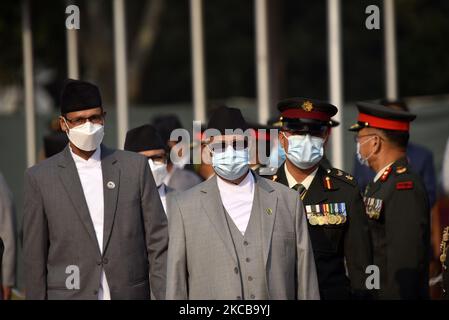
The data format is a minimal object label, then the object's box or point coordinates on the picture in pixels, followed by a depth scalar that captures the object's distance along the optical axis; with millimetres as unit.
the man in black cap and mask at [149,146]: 9039
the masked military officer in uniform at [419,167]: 10820
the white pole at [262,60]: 13516
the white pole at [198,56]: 14641
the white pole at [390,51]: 15391
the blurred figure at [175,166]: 10242
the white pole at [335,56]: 12164
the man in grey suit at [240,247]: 6328
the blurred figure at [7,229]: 8492
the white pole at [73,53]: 15742
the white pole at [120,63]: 14820
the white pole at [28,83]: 16344
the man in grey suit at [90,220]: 6797
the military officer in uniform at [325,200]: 7098
